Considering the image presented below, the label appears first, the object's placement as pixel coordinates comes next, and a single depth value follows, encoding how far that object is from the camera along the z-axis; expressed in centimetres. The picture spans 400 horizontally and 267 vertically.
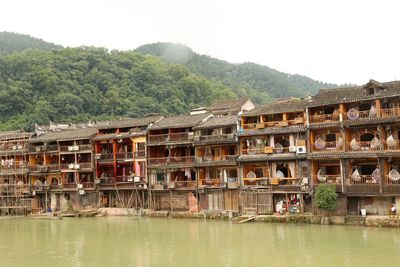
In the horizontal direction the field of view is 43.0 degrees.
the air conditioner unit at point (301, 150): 4156
